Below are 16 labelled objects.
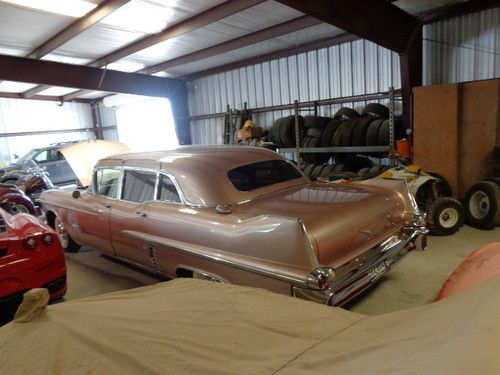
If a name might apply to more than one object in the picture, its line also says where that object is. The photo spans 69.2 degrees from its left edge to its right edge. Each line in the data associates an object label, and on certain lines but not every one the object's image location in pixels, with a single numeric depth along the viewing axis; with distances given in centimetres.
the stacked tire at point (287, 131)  868
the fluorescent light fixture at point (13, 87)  1293
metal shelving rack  662
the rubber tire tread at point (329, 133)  768
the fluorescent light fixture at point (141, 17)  634
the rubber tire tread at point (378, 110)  745
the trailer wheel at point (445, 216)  538
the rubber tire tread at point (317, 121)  838
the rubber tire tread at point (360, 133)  714
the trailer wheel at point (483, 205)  541
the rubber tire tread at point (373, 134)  699
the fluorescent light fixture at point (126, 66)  1024
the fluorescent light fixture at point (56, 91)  1431
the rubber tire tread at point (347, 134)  725
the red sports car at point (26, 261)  317
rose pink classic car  260
